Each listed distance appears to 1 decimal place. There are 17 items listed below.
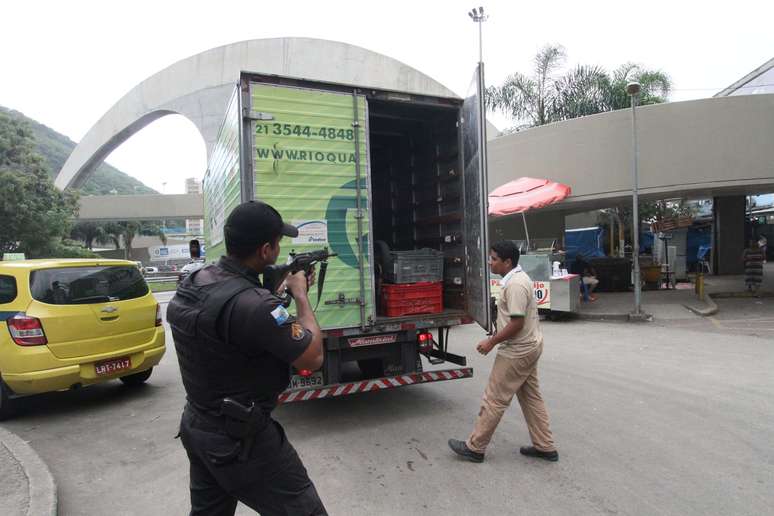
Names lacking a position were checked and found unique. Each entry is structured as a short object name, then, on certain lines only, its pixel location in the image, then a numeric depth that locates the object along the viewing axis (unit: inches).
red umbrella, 463.5
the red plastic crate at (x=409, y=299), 204.5
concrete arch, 1393.9
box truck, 176.1
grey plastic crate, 210.2
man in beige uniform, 145.1
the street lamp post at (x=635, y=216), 416.8
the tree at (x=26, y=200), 717.9
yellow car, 192.4
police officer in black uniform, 68.1
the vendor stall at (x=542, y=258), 427.2
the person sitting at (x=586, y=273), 514.6
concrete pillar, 658.8
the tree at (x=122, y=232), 2105.1
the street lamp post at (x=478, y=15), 496.7
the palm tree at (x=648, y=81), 723.8
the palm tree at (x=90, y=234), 2005.4
